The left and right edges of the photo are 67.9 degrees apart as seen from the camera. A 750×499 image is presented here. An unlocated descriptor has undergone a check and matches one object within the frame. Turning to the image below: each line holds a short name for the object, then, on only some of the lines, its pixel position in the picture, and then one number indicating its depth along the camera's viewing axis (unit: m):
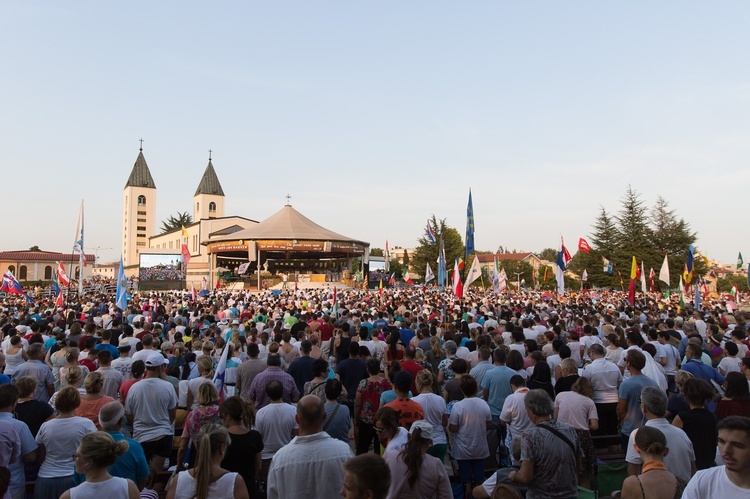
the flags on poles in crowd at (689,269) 26.13
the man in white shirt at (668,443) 4.20
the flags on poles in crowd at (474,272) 21.14
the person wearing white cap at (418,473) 3.64
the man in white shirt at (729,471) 2.74
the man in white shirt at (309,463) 3.55
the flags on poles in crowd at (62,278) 21.94
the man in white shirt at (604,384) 6.86
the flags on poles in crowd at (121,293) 16.48
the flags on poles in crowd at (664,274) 25.03
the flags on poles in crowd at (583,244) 32.97
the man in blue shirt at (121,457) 4.07
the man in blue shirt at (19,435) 4.39
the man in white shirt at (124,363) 7.38
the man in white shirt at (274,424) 5.16
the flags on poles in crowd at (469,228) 19.41
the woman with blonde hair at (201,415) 4.82
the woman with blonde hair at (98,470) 3.31
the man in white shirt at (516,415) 5.37
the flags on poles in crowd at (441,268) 25.58
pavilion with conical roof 57.69
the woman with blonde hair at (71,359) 6.74
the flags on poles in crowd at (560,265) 23.54
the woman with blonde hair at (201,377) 6.27
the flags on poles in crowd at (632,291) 17.83
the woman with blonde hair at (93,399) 5.22
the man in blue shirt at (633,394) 5.93
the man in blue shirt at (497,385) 6.46
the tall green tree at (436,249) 77.55
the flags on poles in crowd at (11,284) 22.81
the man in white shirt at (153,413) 5.61
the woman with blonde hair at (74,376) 5.48
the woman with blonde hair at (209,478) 3.39
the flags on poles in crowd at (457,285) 20.28
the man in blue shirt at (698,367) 6.88
